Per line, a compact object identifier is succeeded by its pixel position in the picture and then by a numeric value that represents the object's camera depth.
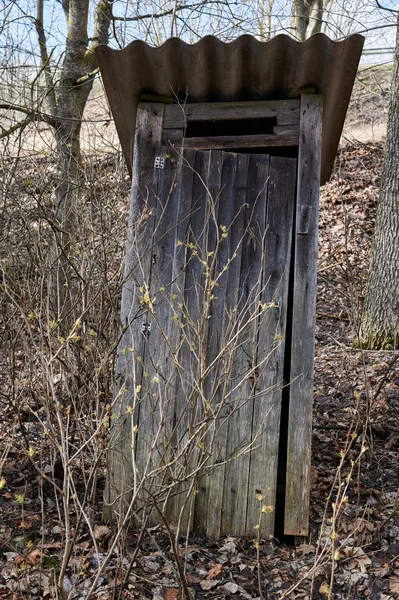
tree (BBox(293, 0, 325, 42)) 13.20
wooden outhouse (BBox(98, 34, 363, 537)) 3.98
